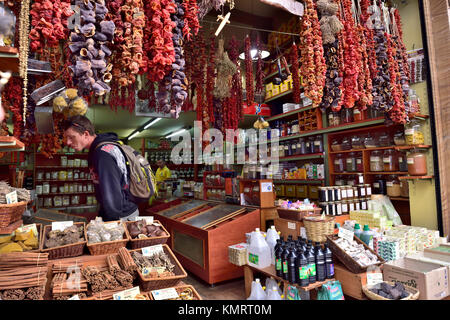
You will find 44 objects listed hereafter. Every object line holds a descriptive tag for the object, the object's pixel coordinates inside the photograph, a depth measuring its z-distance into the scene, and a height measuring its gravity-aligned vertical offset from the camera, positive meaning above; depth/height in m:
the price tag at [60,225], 2.01 -0.35
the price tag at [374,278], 2.46 -1.03
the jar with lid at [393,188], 4.17 -0.34
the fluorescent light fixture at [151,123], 7.88 +1.67
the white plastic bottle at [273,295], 2.43 -1.15
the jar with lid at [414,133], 3.51 +0.42
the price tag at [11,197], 1.36 -0.08
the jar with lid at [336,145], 5.21 +0.45
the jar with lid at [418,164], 3.50 +0.01
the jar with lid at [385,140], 4.43 +0.43
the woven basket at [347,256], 2.42 -0.83
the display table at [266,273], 2.35 -1.05
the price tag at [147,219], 2.27 -0.37
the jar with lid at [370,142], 4.65 +0.43
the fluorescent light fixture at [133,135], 10.79 +1.78
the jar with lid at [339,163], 5.23 +0.10
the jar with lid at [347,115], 4.95 +0.98
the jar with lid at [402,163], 4.01 +0.04
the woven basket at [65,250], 1.81 -0.49
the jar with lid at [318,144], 5.58 +0.51
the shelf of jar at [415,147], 3.48 +0.24
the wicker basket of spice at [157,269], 1.68 -0.62
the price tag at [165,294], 1.63 -0.73
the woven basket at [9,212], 1.30 -0.16
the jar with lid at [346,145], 5.09 +0.43
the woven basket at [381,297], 2.18 -1.07
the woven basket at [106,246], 1.88 -0.50
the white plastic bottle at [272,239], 3.00 -0.77
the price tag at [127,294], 1.57 -0.70
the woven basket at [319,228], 2.88 -0.64
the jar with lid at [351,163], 4.91 +0.08
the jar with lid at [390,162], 4.29 +0.07
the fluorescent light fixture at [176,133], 10.36 +1.69
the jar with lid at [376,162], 4.52 +0.08
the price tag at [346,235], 2.75 -0.68
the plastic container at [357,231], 2.94 -0.70
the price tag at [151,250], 1.97 -0.55
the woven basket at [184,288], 1.71 -0.74
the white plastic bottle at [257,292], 2.61 -1.17
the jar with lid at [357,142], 4.80 +0.45
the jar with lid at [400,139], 3.85 +0.38
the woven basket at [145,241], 2.02 -0.50
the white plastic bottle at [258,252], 2.89 -0.87
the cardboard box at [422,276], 2.31 -1.00
